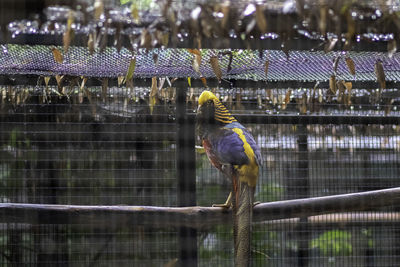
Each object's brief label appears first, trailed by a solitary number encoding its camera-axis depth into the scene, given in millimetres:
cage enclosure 8026
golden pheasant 8463
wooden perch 8460
